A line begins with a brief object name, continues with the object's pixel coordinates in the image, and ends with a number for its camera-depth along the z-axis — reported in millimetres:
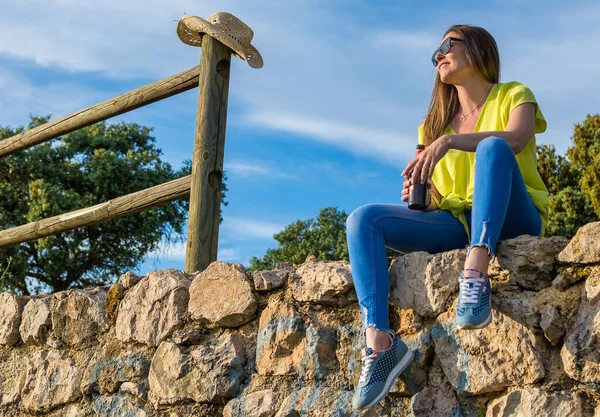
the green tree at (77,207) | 13375
